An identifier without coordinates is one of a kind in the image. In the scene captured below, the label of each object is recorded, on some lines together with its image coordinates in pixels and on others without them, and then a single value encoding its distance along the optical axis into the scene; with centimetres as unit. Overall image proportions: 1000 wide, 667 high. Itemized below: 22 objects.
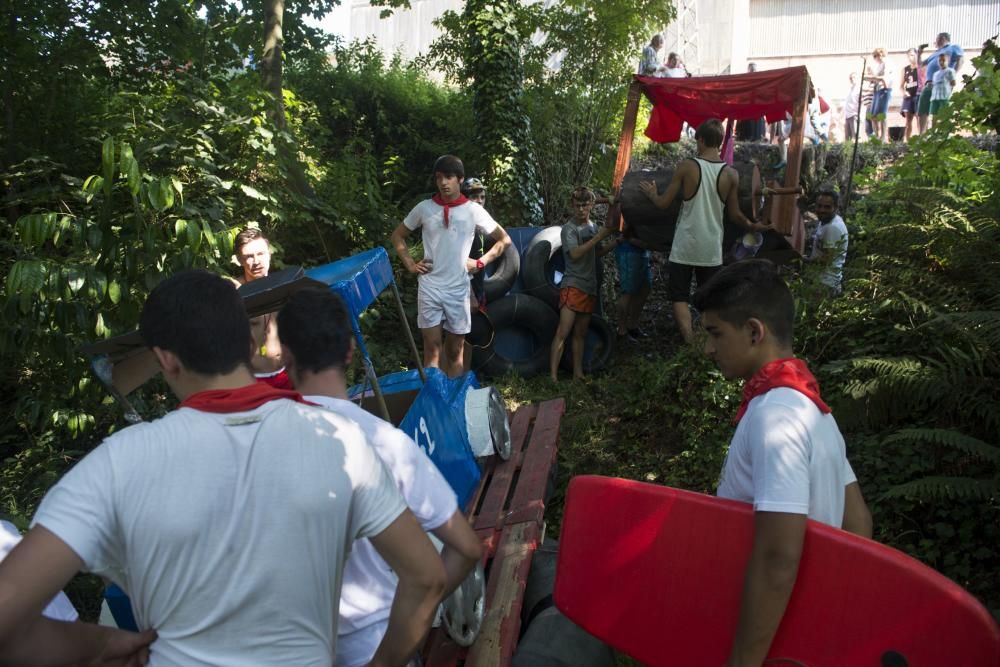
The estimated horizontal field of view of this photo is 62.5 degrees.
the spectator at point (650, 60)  1216
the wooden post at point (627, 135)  825
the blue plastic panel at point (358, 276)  385
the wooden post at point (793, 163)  722
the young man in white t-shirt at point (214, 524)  152
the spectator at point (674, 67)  1284
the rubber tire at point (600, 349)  780
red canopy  774
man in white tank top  670
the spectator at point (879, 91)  1400
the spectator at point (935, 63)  1248
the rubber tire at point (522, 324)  781
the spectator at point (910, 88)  1366
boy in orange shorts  748
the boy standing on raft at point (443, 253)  654
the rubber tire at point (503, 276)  812
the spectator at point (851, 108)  1494
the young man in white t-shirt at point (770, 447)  196
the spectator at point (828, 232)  662
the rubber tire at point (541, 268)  821
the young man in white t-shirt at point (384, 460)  199
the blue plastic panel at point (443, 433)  430
